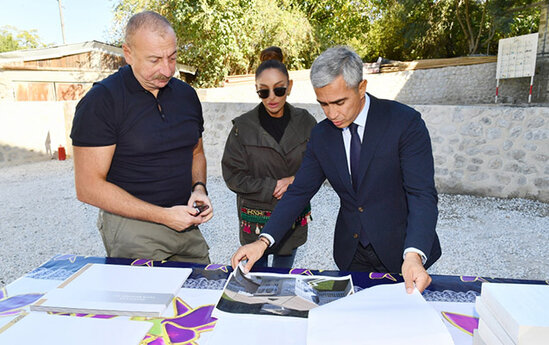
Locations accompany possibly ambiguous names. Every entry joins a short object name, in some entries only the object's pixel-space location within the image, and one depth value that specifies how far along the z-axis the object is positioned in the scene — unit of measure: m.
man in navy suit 1.58
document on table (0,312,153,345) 1.13
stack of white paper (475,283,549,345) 0.79
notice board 15.42
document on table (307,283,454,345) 1.01
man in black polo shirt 1.77
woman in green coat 2.50
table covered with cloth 1.17
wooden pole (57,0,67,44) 31.79
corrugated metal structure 14.01
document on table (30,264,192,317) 1.30
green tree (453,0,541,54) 19.27
